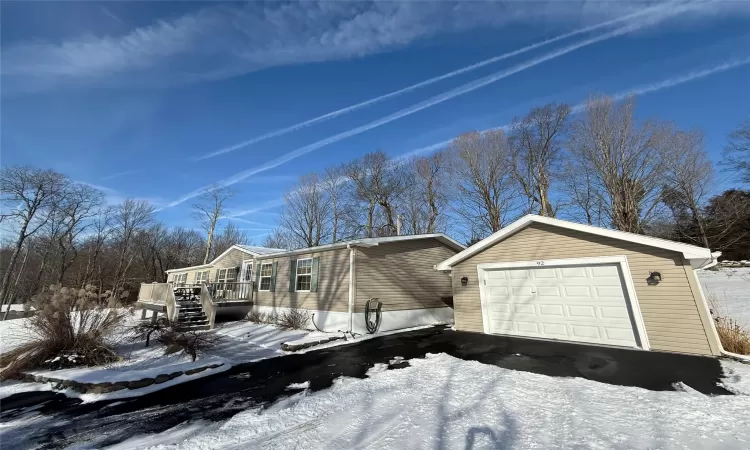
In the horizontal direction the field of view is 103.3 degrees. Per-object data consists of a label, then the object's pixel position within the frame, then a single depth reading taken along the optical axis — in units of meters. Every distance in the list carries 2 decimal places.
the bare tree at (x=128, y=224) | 29.28
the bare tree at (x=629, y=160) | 15.97
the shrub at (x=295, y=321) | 11.78
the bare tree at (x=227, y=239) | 37.97
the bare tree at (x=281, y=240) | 30.89
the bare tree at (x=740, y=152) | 17.22
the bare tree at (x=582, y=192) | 17.77
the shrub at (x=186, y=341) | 7.77
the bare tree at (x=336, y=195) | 26.98
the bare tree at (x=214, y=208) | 30.91
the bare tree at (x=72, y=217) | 25.55
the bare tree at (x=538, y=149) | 19.36
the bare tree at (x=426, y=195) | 23.45
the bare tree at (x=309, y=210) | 28.19
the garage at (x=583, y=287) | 6.68
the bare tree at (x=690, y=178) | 16.50
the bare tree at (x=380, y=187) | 24.98
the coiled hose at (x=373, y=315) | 10.82
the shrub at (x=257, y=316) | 13.70
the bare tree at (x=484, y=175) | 20.52
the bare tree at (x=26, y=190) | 21.72
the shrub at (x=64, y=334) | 6.87
